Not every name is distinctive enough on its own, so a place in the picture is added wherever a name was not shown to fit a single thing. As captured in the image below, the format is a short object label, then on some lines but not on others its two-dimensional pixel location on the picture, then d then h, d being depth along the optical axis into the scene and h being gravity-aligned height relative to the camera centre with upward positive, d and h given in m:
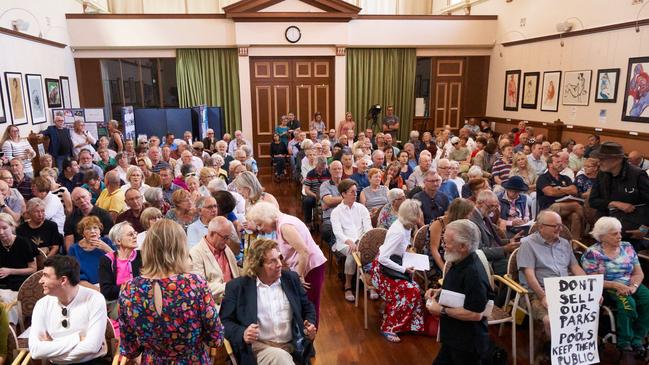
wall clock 10.93 +1.56
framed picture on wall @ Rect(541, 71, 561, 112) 9.15 +0.14
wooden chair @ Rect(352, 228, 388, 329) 4.08 -1.31
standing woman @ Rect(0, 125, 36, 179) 6.97 -0.73
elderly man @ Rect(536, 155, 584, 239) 5.35 -1.12
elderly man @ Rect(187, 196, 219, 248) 3.70 -1.00
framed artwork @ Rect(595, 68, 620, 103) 7.68 +0.21
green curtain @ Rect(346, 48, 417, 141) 11.72 +0.46
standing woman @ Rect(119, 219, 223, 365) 1.94 -0.88
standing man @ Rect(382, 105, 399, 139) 11.15 -0.64
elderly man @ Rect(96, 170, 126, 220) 4.64 -0.99
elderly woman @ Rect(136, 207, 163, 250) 3.68 -0.94
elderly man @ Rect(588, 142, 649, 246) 3.94 -0.82
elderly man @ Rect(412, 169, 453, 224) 4.55 -1.02
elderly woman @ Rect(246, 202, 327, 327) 3.01 -0.95
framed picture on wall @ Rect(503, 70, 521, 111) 10.60 +0.22
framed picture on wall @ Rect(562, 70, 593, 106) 8.34 +0.20
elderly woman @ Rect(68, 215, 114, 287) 3.31 -1.08
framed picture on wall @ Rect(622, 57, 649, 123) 7.05 +0.08
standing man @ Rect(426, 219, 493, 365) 2.44 -1.07
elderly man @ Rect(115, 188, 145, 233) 3.97 -0.98
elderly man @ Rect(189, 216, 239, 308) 3.00 -1.04
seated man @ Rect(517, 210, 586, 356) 3.36 -1.19
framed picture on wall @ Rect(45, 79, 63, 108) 9.33 +0.18
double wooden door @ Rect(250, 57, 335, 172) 11.44 +0.19
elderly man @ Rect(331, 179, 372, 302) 4.55 -1.26
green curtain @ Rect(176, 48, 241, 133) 11.24 +0.54
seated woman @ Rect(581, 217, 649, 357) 3.30 -1.35
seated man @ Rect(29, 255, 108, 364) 2.37 -1.16
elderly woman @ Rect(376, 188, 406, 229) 4.41 -1.09
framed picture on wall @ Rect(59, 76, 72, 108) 10.05 +0.19
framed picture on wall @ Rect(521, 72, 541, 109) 9.82 +0.18
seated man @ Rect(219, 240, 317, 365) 2.46 -1.17
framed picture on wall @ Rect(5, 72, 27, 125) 7.70 +0.07
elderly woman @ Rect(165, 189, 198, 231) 3.99 -0.95
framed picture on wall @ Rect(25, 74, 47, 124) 8.47 +0.06
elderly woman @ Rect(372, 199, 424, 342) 3.73 -1.56
